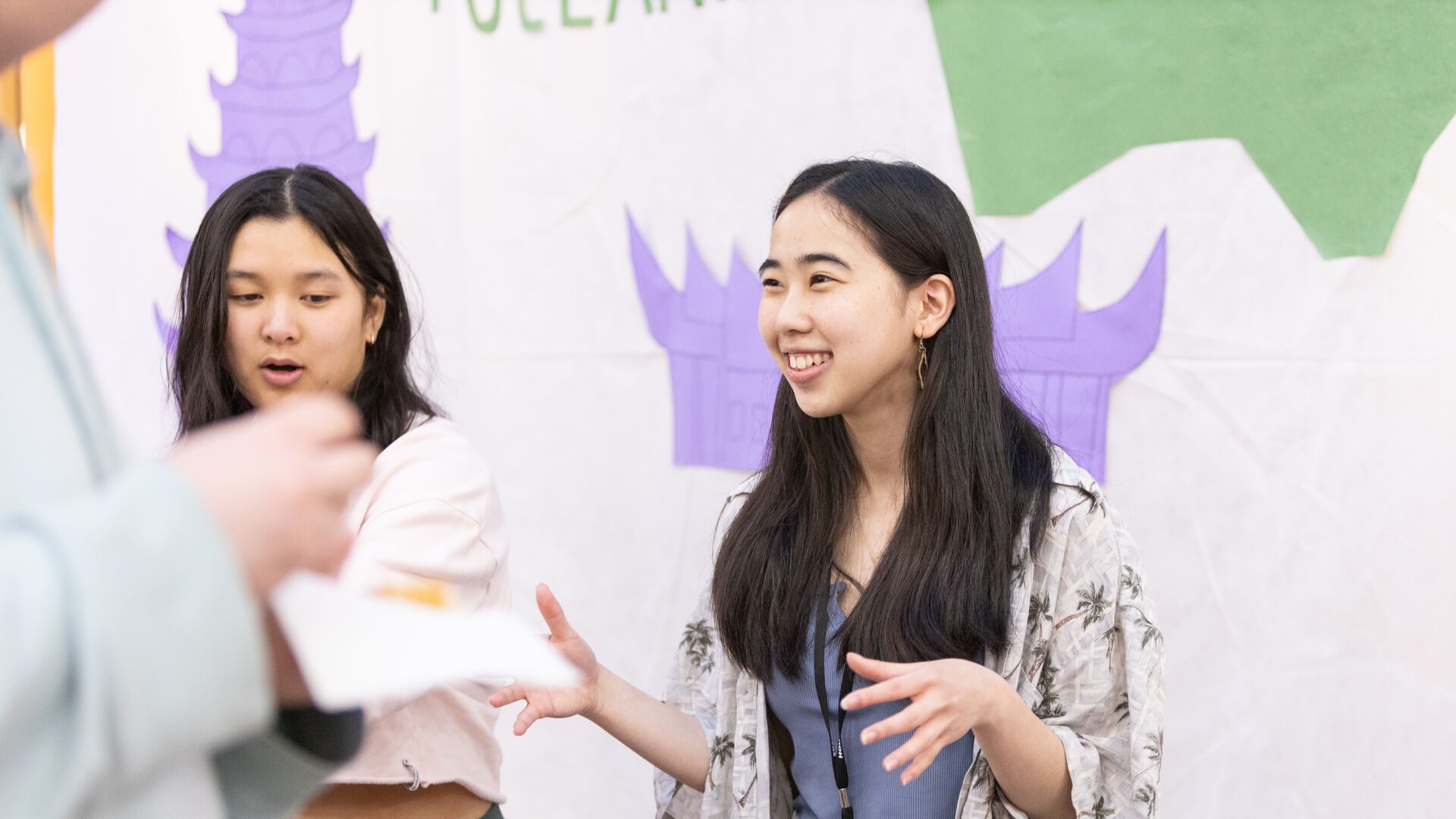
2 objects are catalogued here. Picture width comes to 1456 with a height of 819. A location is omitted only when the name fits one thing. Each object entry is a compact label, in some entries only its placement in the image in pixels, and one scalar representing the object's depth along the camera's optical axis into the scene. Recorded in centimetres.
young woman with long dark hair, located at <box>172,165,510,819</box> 412
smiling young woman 420
